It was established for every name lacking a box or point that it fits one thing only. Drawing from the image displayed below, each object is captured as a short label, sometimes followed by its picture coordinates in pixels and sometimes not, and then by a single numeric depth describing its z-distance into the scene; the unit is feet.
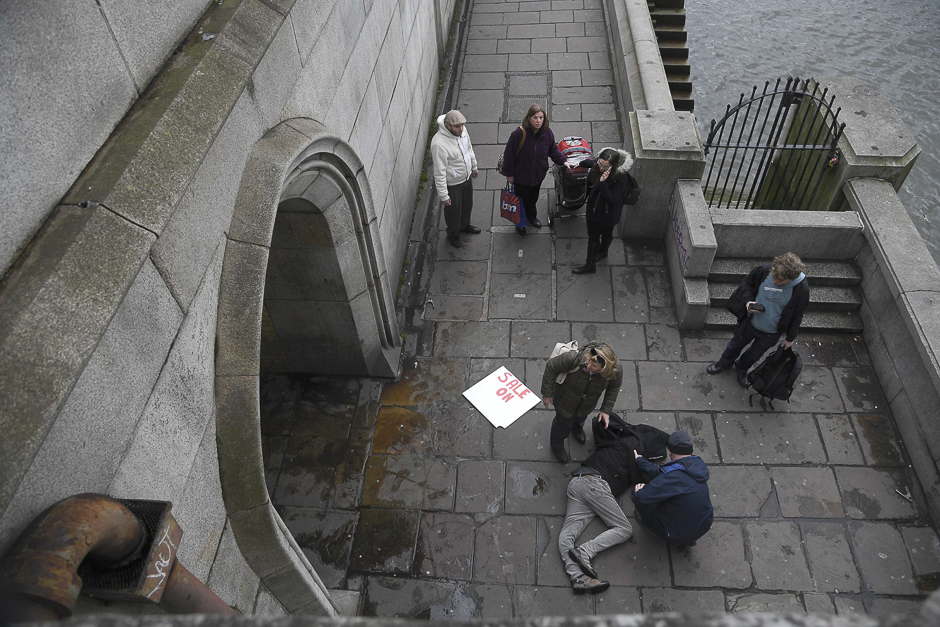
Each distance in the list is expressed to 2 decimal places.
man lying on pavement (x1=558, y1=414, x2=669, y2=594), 15.03
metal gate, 21.18
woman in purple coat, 20.95
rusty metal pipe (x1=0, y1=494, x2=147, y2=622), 4.89
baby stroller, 22.67
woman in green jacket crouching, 14.60
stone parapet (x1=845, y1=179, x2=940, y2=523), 16.29
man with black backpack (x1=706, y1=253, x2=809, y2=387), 16.10
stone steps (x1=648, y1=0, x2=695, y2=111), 30.83
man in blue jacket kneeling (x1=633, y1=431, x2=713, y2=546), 13.98
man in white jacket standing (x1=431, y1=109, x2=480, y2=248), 20.34
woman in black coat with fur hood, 19.34
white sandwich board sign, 18.54
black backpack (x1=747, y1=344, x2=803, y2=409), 17.19
